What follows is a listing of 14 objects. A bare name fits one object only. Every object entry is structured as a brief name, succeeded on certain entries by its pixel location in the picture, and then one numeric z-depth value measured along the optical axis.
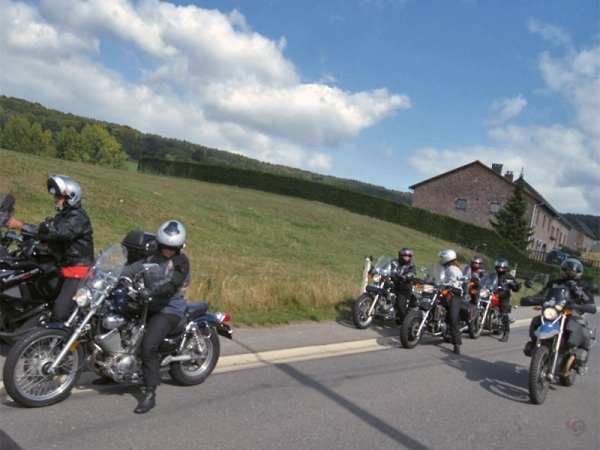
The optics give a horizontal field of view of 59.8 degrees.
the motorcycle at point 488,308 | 10.88
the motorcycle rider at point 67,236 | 5.29
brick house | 54.31
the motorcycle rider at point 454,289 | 8.92
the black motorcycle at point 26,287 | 5.45
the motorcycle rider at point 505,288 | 11.09
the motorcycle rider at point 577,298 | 7.08
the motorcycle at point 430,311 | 8.69
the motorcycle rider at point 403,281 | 9.95
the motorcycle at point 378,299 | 9.63
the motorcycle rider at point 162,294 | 4.84
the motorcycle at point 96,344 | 4.40
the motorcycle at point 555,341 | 6.39
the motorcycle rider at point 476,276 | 10.81
